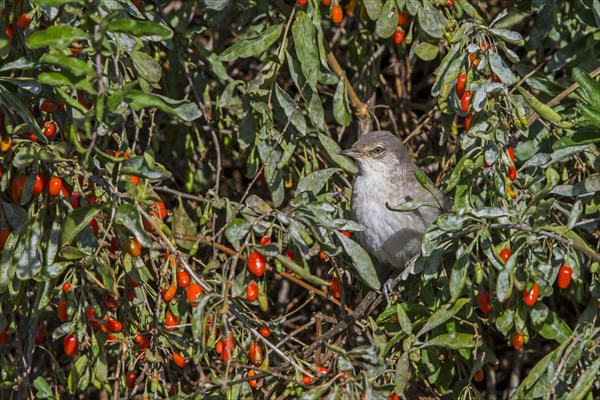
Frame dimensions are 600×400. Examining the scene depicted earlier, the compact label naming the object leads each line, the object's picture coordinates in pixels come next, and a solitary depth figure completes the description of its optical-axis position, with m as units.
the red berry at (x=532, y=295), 6.93
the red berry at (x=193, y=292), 7.38
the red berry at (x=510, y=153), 8.03
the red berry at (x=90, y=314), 7.86
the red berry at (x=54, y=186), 7.55
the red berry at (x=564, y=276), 7.01
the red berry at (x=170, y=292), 7.51
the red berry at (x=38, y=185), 7.69
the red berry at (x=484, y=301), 7.75
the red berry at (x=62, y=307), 7.99
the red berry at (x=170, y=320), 8.47
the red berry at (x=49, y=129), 8.20
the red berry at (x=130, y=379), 8.29
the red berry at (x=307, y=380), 7.37
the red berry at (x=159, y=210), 8.08
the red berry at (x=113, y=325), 7.89
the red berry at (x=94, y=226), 7.80
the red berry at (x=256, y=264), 6.90
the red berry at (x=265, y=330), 8.28
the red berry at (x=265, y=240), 7.05
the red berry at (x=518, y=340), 7.41
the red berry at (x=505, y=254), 7.25
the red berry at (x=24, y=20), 8.13
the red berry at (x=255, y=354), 7.31
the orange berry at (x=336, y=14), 8.87
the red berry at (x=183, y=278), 7.48
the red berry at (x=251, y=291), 6.86
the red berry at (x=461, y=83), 8.42
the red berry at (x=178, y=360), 8.14
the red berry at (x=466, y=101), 8.24
